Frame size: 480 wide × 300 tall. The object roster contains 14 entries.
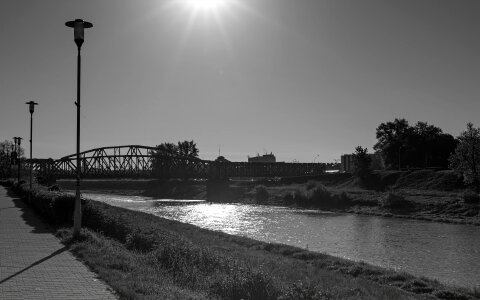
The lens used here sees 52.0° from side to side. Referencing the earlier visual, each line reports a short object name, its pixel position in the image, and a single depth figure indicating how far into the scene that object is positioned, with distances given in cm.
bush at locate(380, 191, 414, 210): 6569
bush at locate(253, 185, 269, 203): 9497
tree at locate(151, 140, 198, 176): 15850
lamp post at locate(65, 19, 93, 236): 1947
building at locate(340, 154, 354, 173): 15812
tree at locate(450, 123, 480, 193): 6331
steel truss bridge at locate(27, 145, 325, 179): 13038
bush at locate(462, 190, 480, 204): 5890
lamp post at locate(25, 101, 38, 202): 3619
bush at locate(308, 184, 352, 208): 7681
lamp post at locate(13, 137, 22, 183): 5705
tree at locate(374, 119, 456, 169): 11013
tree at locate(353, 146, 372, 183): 9644
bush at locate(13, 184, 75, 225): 2514
